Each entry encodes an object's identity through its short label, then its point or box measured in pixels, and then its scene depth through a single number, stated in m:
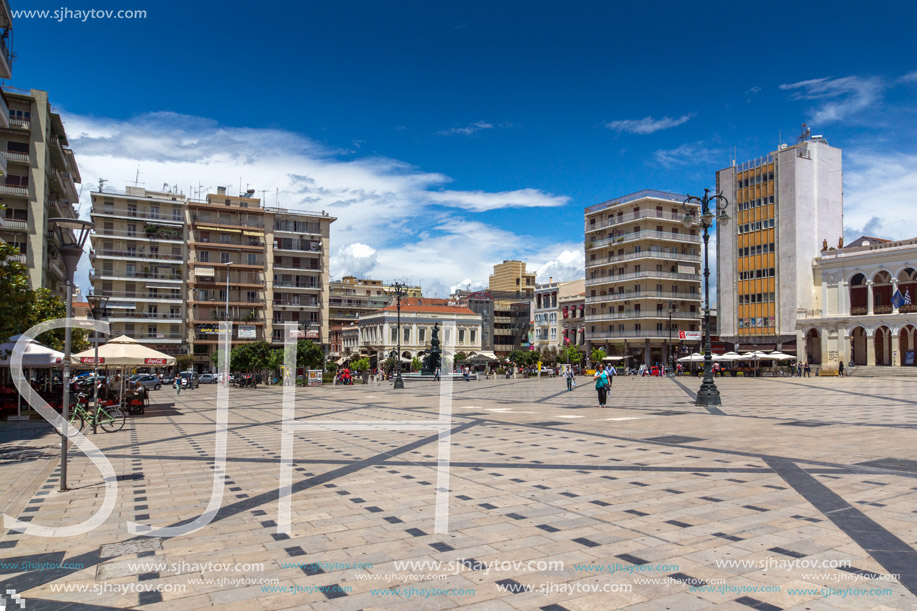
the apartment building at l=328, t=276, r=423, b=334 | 103.94
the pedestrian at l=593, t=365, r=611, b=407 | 22.33
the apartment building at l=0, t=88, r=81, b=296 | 39.22
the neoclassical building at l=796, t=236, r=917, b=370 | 52.38
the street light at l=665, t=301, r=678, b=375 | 64.88
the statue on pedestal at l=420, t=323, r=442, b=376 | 50.16
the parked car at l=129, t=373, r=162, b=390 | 45.25
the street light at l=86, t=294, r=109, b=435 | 16.01
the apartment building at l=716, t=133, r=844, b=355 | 61.22
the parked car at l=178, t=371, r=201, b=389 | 46.80
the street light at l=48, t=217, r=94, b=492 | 8.98
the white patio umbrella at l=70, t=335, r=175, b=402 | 19.48
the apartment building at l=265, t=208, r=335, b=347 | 69.94
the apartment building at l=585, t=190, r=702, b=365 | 70.94
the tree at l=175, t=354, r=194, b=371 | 62.66
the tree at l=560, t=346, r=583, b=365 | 71.69
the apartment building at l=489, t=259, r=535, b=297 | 120.44
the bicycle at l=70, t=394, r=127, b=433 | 16.03
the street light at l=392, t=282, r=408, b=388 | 38.28
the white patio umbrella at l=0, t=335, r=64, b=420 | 18.12
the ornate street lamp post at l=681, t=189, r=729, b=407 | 21.67
